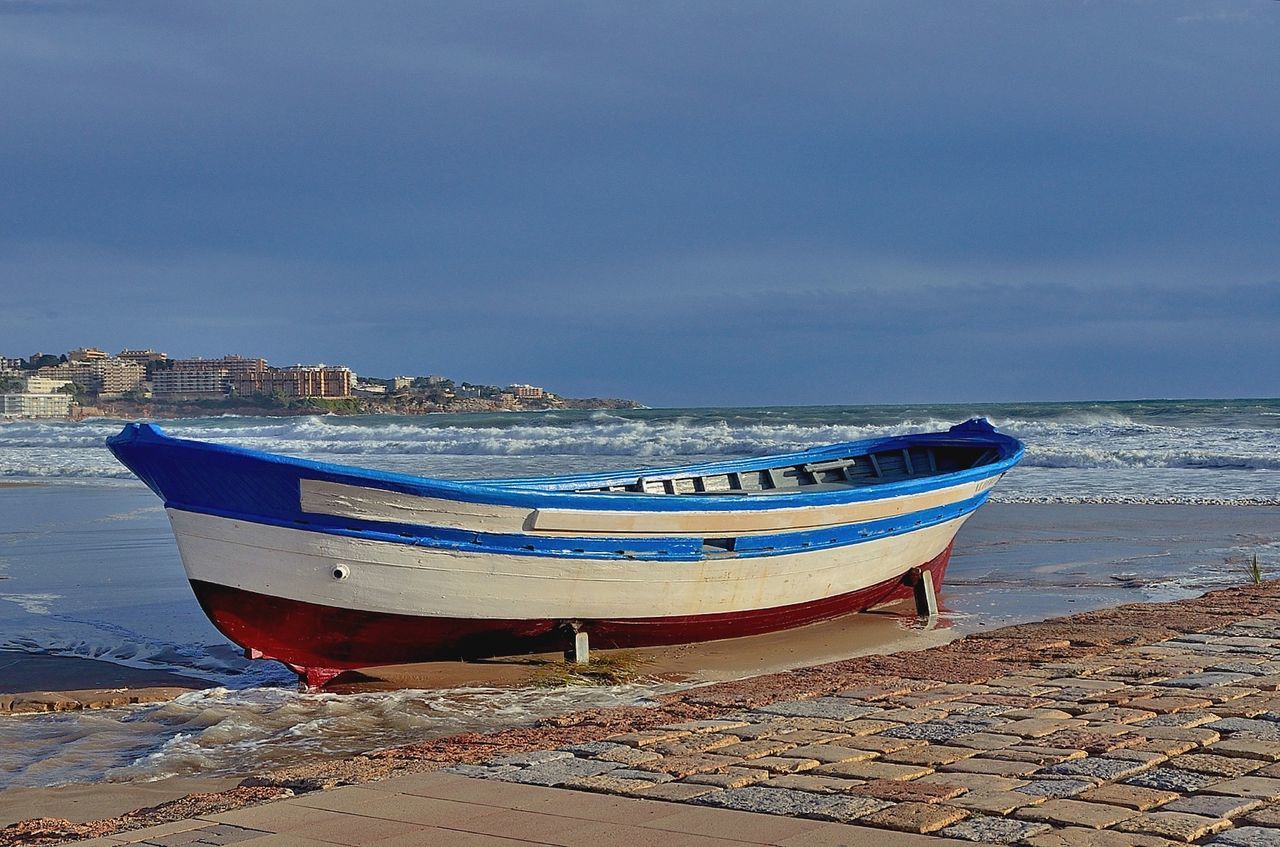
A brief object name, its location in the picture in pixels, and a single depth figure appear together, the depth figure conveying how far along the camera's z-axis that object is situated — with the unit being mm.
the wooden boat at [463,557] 7438
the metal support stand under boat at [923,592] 10750
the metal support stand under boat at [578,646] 8359
